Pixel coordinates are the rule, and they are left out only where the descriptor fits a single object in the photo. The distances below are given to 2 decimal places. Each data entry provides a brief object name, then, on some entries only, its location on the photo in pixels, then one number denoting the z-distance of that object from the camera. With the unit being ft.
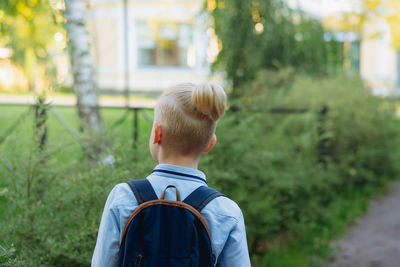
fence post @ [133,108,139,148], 13.99
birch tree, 16.96
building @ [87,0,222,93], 66.59
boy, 5.22
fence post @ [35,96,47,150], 8.53
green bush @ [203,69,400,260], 12.96
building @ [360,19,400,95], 86.17
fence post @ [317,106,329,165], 19.52
